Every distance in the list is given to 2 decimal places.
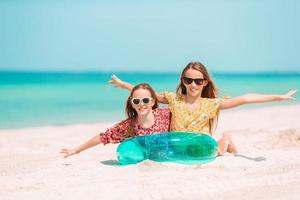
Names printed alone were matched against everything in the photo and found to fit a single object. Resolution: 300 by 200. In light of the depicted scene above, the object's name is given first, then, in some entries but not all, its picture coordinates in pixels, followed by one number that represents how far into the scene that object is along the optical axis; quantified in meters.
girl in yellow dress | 6.11
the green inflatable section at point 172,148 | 5.78
